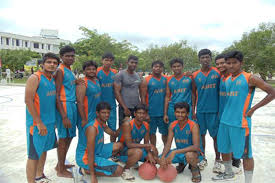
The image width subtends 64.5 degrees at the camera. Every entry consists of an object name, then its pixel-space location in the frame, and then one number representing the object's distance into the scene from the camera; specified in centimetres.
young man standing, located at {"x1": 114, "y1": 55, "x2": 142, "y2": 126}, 426
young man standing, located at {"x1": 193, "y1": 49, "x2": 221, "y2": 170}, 380
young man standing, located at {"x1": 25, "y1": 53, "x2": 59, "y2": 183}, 281
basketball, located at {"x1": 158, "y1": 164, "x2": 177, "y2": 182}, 325
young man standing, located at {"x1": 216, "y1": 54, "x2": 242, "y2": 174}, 363
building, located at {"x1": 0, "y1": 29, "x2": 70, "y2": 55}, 5501
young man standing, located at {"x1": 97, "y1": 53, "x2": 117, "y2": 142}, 427
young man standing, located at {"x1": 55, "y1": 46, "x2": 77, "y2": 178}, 335
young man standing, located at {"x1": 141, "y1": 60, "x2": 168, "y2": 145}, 420
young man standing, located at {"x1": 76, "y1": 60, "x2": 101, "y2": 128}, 357
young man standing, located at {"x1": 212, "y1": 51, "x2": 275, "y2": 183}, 285
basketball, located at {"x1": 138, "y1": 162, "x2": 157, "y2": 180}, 335
